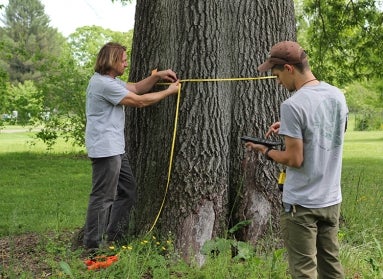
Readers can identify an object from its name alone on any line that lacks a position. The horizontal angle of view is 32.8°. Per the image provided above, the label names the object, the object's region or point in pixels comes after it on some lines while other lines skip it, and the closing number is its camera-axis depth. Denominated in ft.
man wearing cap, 12.46
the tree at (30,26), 245.57
